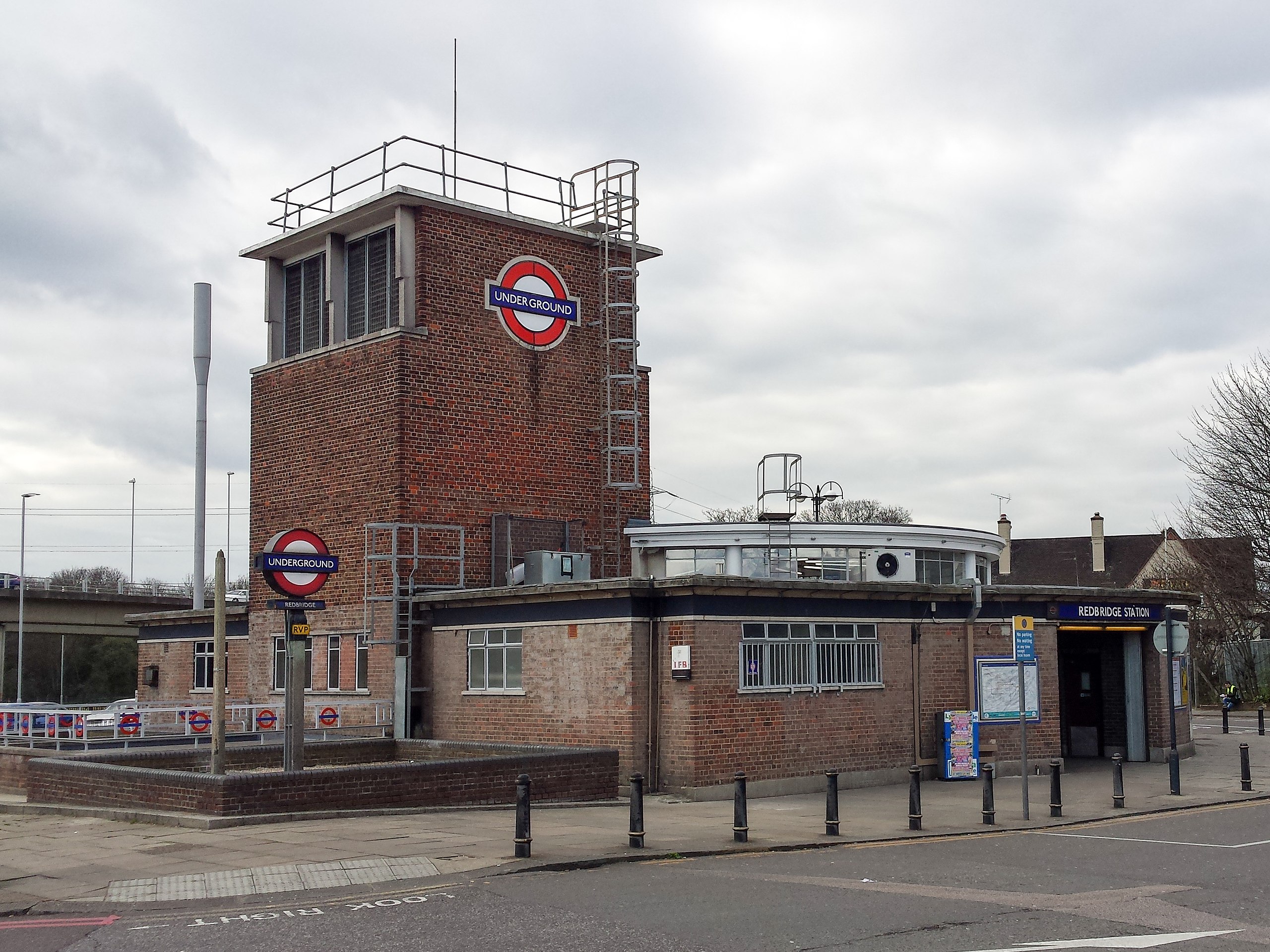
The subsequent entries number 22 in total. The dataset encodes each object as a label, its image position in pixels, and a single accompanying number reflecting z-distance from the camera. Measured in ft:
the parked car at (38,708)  108.62
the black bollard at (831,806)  52.13
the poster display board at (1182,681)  94.66
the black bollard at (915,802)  54.34
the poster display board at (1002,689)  80.38
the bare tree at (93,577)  359.25
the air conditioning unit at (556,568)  87.10
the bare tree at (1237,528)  154.92
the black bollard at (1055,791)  59.21
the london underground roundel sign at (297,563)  56.85
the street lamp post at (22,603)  197.67
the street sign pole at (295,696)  58.49
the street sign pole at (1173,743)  68.08
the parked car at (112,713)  79.00
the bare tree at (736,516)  273.33
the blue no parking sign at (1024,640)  59.98
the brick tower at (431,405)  86.74
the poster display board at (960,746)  77.15
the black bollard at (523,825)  44.01
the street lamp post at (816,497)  96.32
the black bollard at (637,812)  46.80
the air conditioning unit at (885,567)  103.45
